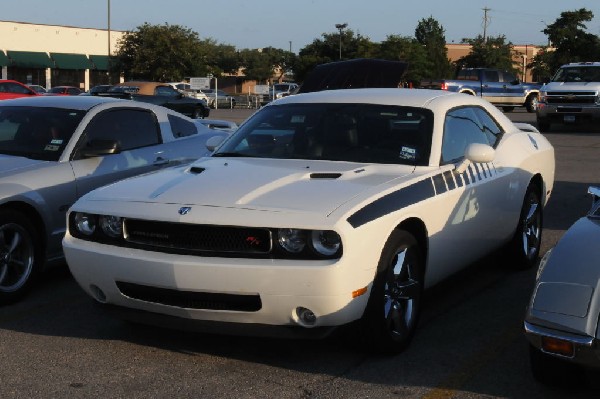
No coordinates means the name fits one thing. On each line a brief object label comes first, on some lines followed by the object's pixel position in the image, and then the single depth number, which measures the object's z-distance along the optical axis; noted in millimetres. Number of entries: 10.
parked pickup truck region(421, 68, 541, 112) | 35281
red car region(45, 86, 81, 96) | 38156
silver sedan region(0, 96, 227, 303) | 5957
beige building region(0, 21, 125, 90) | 58344
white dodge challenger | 4227
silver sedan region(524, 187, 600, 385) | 3623
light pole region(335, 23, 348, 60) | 62719
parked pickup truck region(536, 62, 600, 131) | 22188
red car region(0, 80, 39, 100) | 26889
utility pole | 96375
